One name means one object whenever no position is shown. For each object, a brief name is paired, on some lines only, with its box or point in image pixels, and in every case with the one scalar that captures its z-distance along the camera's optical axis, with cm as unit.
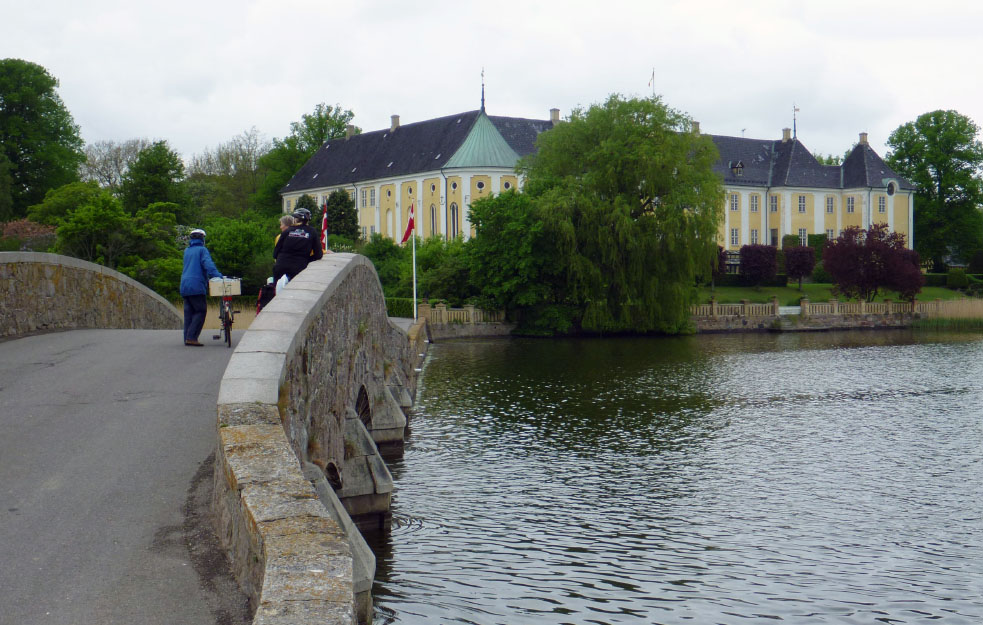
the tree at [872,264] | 5878
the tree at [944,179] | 7806
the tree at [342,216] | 7556
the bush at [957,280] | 7244
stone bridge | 490
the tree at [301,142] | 9319
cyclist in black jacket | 1250
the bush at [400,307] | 5053
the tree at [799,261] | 7275
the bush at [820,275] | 7506
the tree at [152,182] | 6016
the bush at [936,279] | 7438
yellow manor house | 7919
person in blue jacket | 1343
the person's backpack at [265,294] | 1373
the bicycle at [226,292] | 1309
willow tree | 4653
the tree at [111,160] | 7606
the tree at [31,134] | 5894
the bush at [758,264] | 7219
